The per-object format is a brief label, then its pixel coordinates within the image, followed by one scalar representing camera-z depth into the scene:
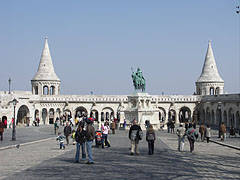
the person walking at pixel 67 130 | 17.40
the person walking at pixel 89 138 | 11.09
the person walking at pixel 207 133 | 20.03
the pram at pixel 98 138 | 16.28
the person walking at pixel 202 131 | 20.47
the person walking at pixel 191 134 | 14.55
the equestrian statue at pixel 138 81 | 35.88
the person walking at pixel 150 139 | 13.65
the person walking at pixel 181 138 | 15.04
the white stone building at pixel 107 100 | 48.22
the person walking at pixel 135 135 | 13.30
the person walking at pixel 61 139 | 15.52
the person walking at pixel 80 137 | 11.36
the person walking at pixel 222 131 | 20.64
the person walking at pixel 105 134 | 16.27
